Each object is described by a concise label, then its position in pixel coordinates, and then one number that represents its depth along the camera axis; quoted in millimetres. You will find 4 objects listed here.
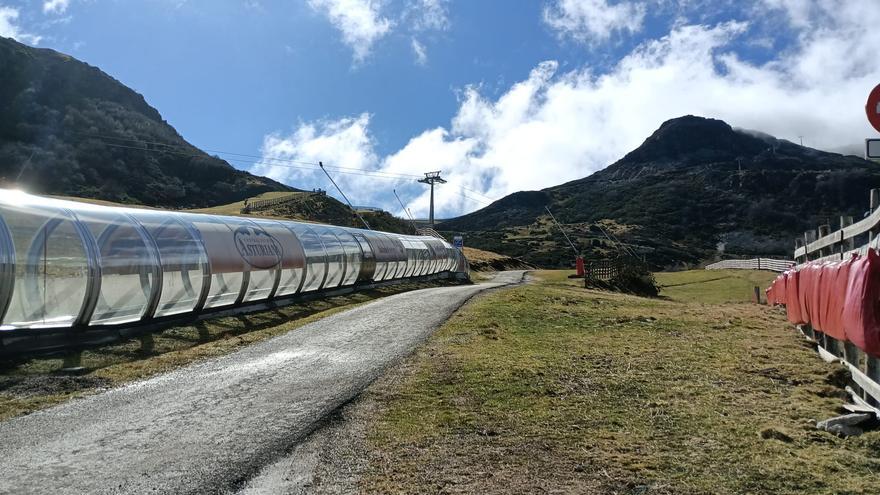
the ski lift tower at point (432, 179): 103938
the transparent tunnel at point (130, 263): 12055
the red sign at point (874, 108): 7008
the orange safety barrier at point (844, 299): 6715
